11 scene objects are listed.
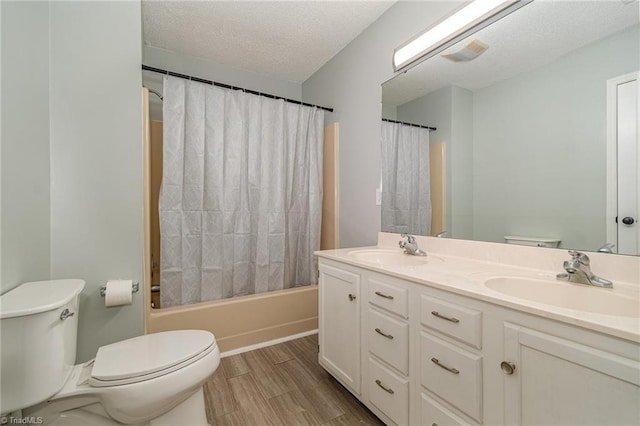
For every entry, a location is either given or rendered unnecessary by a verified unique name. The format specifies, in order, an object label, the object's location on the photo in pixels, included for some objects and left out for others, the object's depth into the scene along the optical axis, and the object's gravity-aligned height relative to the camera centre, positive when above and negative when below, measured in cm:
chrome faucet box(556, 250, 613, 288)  91 -22
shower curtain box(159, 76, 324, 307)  192 +16
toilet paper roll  133 -42
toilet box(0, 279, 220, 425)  87 -61
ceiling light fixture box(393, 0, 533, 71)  125 +100
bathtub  184 -81
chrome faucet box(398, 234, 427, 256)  158 -22
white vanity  62 -41
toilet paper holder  137 -40
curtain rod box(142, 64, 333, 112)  175 +101
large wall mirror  95 +38
